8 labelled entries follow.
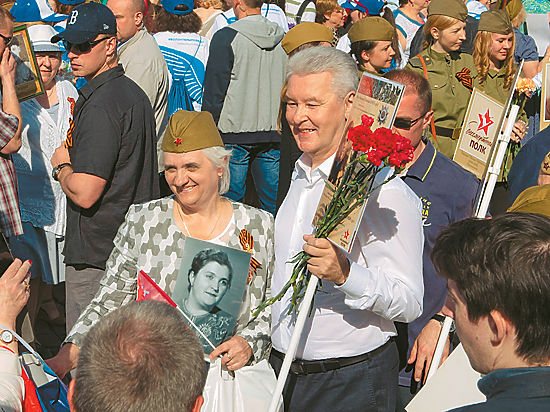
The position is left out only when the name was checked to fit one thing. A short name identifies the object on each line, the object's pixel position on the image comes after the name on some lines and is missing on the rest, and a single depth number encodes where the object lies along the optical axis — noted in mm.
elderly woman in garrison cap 3158
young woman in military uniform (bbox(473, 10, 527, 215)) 6570
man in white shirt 2744
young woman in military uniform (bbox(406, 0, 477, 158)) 6176
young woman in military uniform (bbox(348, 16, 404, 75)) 6613
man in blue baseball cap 4199
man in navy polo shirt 3787
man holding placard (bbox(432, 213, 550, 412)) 1776
